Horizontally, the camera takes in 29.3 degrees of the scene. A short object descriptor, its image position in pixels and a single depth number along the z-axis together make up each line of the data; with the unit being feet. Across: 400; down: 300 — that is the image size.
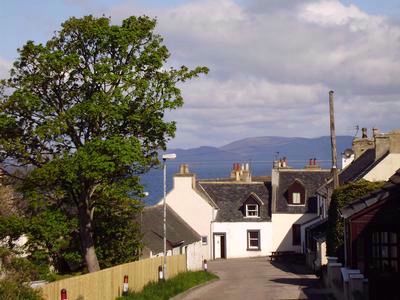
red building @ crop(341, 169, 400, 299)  80.28
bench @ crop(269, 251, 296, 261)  217.23
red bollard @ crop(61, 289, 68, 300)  69.87
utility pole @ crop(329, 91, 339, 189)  138.92
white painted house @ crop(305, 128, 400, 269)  156.25
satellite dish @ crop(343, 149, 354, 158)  222.89
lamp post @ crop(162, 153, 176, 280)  114.72
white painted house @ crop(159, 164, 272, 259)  228.22
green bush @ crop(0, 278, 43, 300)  58.80
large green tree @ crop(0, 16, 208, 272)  98.84
